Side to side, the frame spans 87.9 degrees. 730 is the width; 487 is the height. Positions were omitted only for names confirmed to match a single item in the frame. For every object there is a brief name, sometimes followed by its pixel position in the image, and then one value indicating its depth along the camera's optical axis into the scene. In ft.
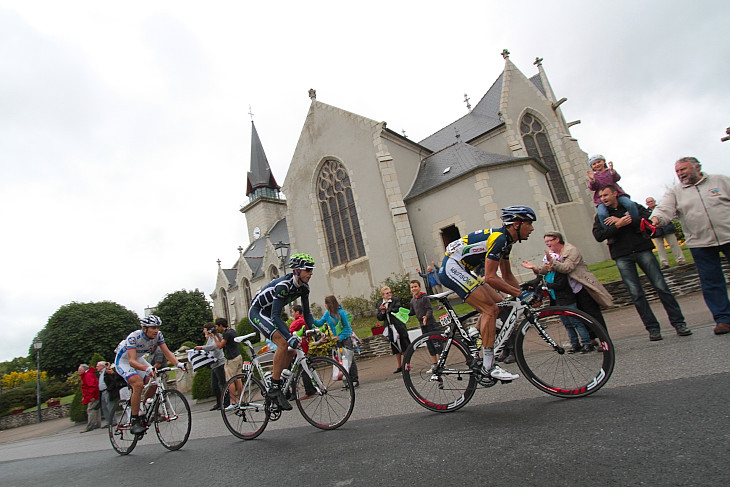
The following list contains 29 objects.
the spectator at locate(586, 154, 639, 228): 17.26
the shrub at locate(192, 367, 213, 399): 35.06
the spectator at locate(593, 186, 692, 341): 16.02
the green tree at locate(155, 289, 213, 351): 133.80
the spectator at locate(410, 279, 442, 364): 24.08
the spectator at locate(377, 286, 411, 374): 26.45
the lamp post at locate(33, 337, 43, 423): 67.36
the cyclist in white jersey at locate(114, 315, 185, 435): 17.40
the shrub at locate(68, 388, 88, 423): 46.11
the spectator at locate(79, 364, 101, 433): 36.68
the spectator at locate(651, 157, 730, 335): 14.87
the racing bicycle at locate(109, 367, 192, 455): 16.30
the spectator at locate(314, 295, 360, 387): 23.56
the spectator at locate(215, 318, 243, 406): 27.16
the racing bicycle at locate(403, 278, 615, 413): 11.02
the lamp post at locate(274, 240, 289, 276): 49.62
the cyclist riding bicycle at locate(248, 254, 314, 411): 14.28
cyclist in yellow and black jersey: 11.77
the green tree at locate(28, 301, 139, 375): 113.80
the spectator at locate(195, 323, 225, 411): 27.53
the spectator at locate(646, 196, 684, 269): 30.01
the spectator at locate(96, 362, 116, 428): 35.35
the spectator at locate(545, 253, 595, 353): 17.88
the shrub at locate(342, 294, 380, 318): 65.77
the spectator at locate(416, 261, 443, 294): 13.87
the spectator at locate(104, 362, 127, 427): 34.71
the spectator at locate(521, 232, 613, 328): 17.12
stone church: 58.90
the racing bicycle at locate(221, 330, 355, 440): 13.92
